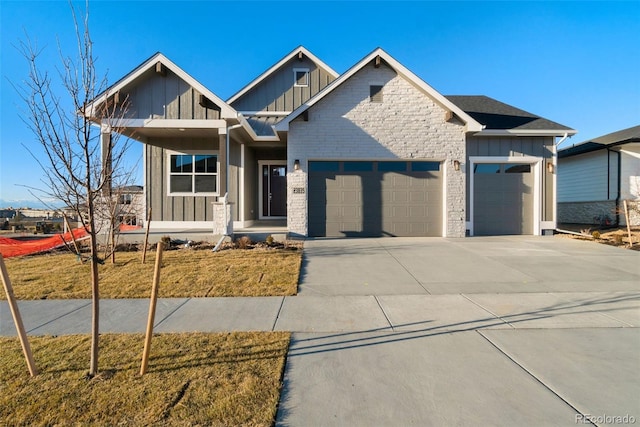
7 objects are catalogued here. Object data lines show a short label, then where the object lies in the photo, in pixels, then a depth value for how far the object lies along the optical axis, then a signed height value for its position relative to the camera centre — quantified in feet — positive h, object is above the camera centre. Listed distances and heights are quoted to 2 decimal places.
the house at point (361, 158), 31.17 +6.45
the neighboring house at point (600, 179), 45.83 +5.68
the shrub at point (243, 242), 28.79 -2.95
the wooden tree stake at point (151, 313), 8.63 -2.91
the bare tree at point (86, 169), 8.92 +1.31
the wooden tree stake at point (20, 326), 8.68 -3.29
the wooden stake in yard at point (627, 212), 31.94 +0.10
